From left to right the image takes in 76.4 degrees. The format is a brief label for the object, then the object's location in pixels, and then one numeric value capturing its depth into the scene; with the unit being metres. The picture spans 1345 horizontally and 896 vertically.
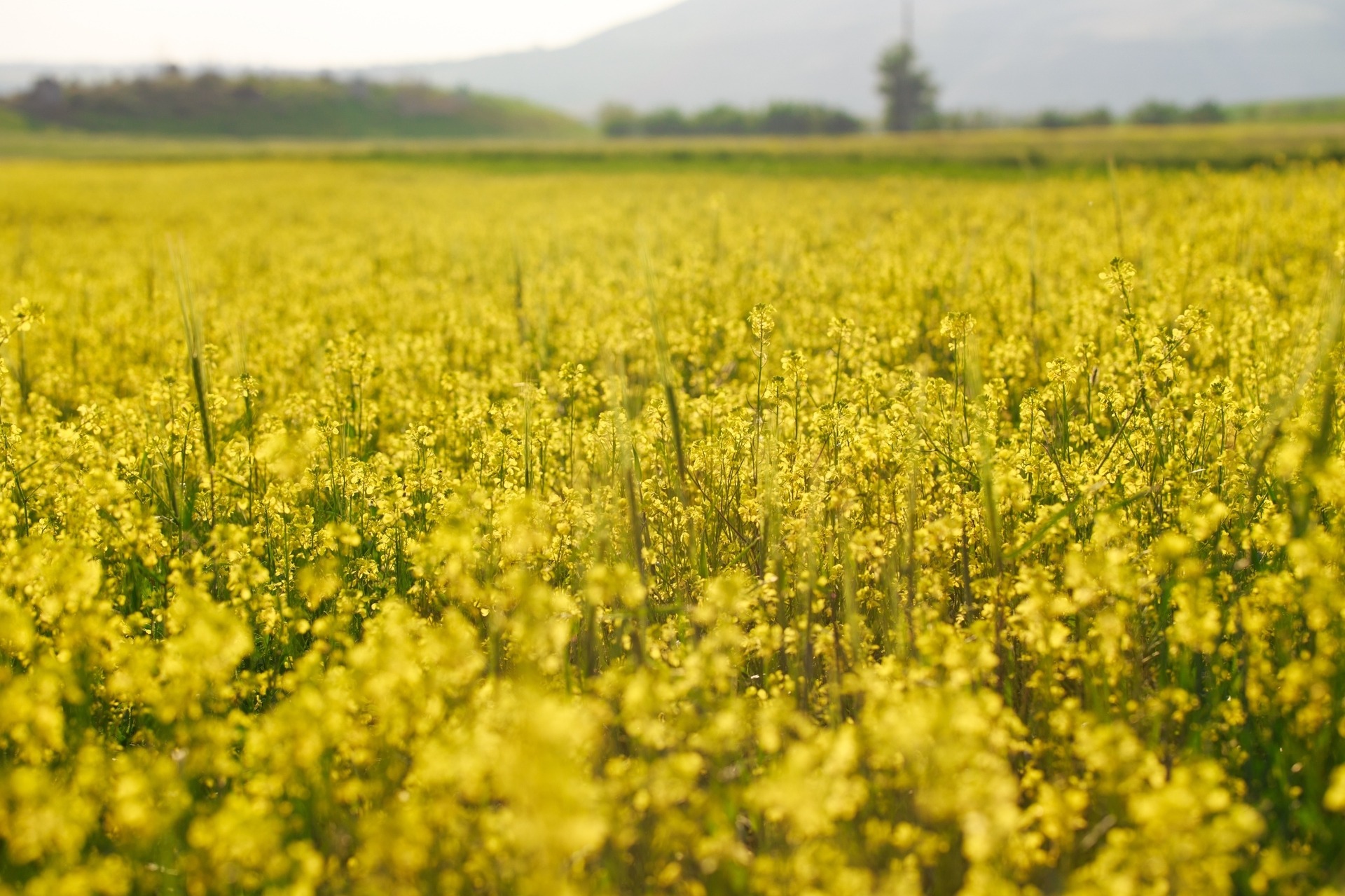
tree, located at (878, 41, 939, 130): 99.06
